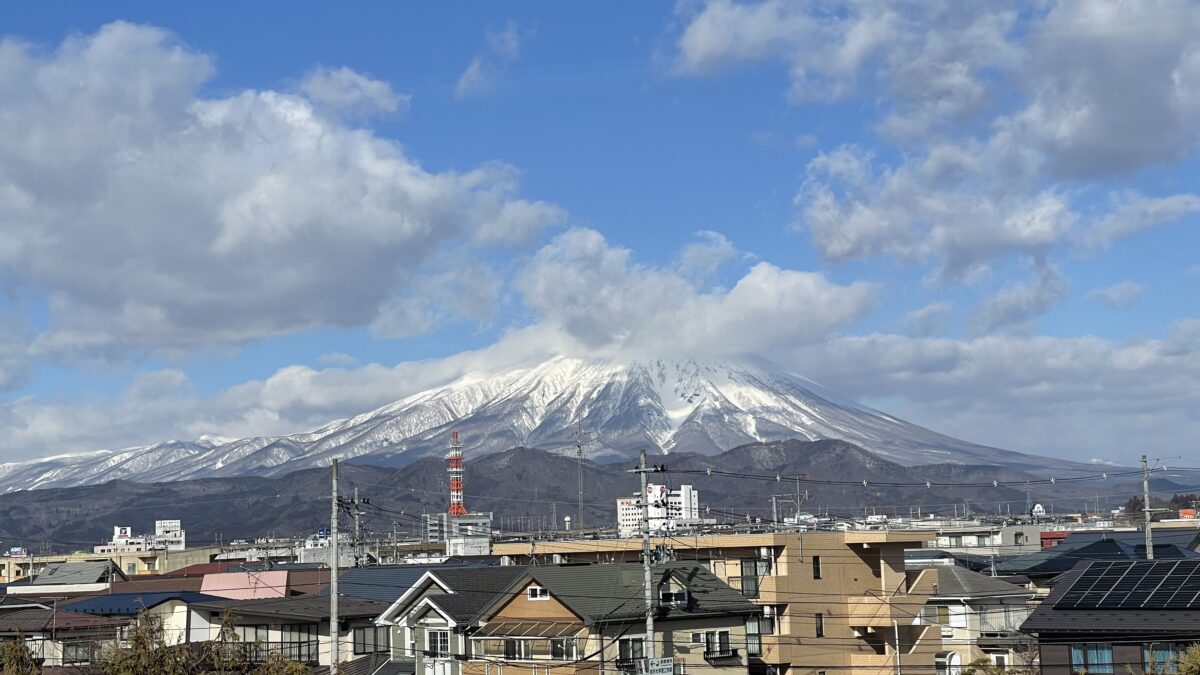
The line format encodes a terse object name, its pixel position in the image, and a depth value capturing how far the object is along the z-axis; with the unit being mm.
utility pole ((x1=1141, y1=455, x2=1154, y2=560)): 58156
